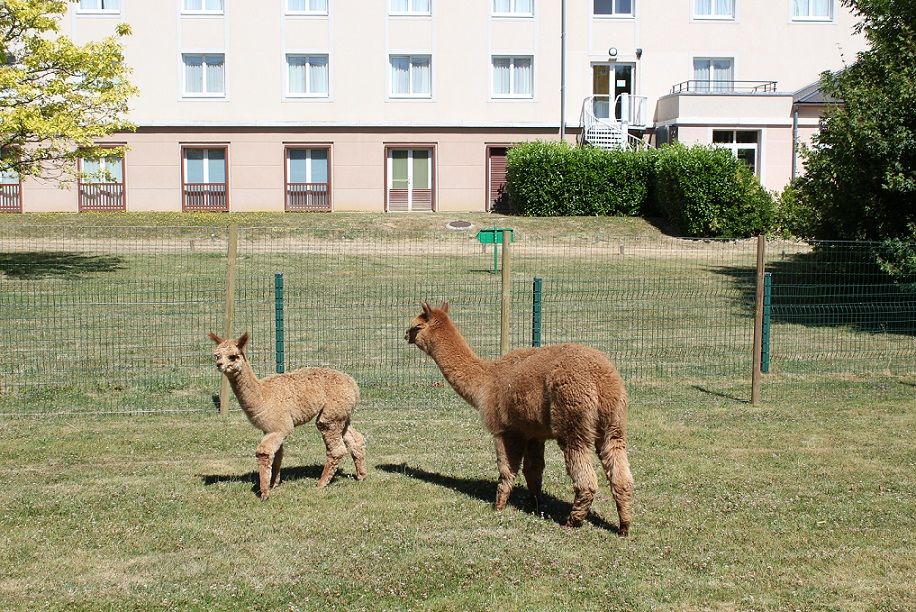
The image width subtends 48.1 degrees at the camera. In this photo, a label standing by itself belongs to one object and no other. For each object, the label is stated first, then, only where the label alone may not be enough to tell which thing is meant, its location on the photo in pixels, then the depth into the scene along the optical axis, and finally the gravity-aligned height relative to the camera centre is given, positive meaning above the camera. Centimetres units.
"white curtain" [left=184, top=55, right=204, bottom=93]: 3791 +515
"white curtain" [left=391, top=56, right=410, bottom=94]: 3862 +516
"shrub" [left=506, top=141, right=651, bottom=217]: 3494 +105
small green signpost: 2228 -56
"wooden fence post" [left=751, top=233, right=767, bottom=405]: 1202 -139
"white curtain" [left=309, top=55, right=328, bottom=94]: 3841 +496
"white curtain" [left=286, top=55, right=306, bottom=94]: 3825 +515
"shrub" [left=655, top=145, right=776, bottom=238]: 3070 +52
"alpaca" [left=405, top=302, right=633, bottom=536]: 721 -139
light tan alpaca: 813 -157
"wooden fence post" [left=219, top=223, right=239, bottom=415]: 1111 -83
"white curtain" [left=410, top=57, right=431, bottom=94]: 3869 +510
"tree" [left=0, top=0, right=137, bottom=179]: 2445 +302
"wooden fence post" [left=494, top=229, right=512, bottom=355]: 1167 -103
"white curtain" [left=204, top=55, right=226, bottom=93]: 3803 +492
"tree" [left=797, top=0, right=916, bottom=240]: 1834 +137
